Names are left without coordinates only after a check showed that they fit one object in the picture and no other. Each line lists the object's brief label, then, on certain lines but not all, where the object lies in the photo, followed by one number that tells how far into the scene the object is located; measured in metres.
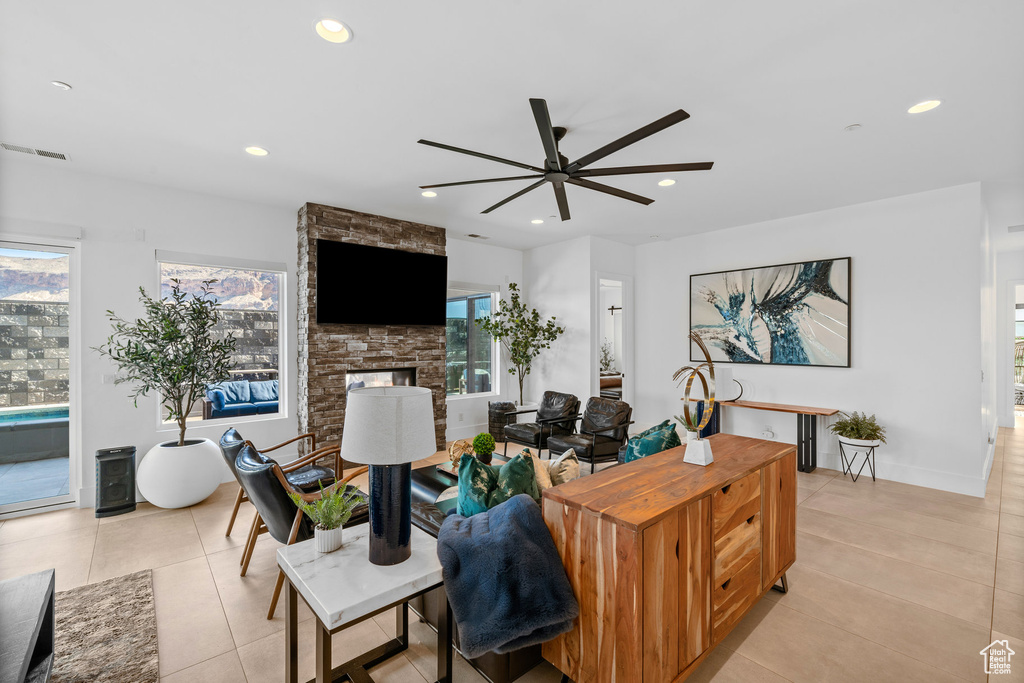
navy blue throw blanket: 1.59
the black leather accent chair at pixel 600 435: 4.43
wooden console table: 4.80
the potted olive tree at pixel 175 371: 3.70
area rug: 1.95
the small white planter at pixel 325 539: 1.77
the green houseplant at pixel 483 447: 3.49
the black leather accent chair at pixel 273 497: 2.22
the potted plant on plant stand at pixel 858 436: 4.38
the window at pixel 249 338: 4.61
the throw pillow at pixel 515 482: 2.03
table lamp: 1.61
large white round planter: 3.73
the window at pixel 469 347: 6.43
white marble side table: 1.46
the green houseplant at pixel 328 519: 1.77
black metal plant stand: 4.47
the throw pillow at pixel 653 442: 2.78
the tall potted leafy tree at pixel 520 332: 6.42
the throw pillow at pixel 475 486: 2.04
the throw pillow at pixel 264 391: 4.81
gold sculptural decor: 2.25
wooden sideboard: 1.57
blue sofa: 4.74
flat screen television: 4.79
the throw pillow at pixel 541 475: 2.16
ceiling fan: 2.18
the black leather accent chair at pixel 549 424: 5.05
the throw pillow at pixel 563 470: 2.36
